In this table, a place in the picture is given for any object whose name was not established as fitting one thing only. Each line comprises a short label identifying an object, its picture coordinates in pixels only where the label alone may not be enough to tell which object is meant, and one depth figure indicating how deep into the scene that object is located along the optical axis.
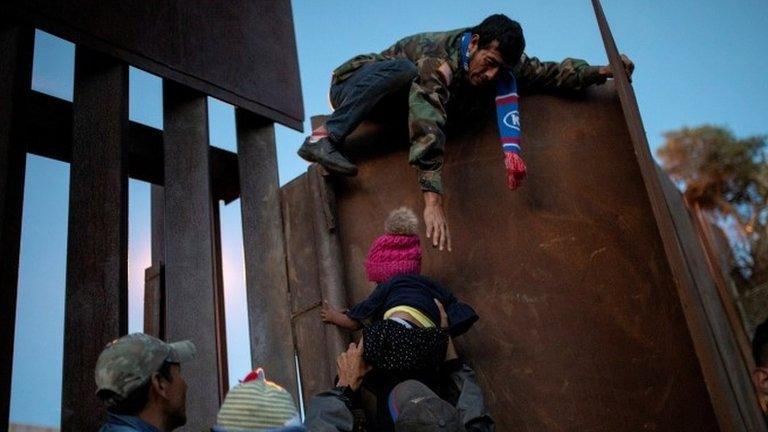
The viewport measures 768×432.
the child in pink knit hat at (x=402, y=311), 2.62
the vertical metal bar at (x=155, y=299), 3.92
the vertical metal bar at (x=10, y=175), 2.46
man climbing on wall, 3.34
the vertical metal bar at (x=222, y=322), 4.05
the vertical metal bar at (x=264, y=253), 3.55
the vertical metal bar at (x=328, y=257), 3.33
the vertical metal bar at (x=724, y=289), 5.38
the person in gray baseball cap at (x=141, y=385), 2.02
